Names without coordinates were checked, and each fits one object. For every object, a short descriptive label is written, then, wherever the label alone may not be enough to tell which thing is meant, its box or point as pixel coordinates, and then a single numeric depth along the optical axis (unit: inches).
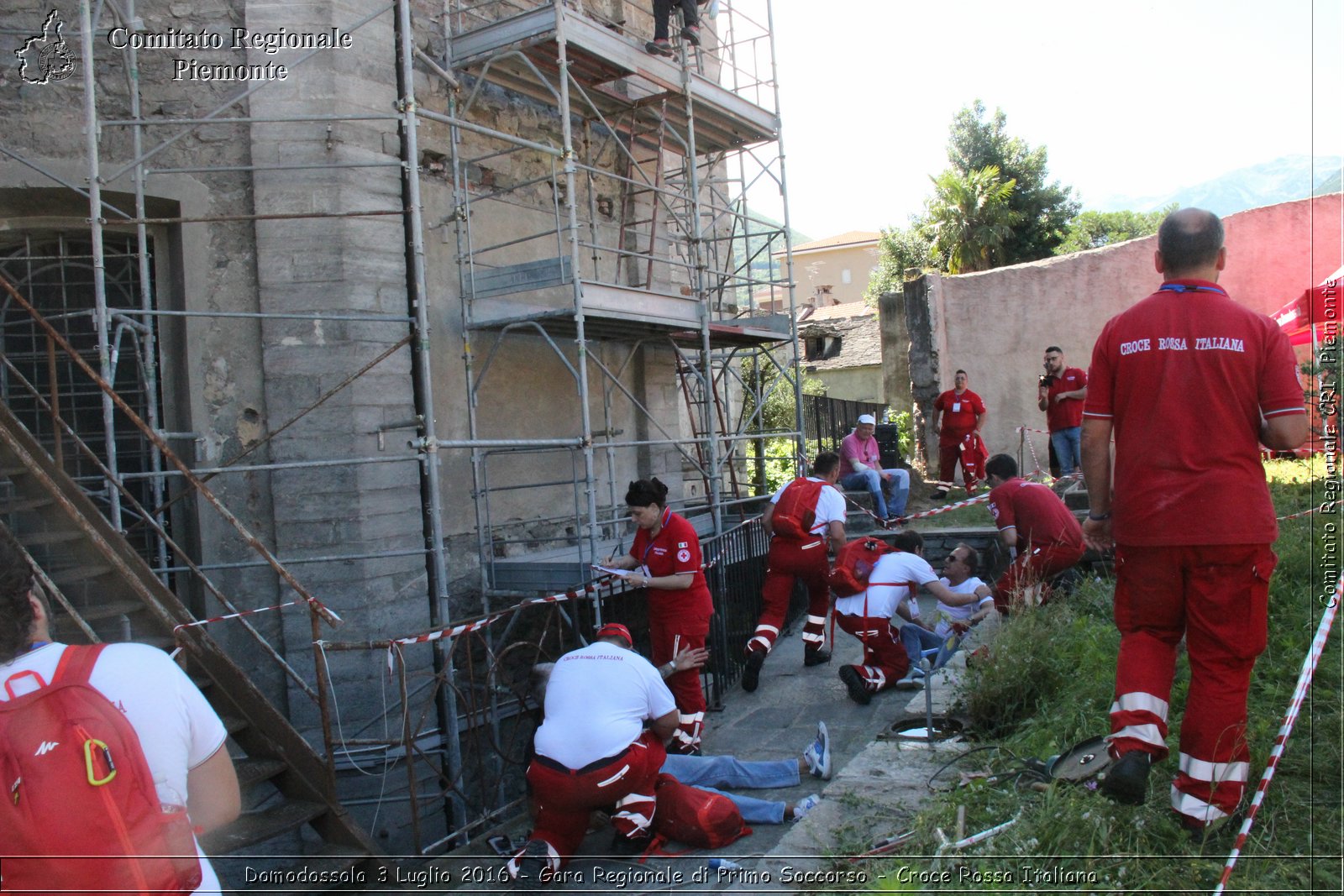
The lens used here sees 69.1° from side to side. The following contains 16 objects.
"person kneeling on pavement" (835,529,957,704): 264.7
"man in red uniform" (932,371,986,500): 482.3
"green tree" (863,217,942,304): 1291.8
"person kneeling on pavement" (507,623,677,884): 181.6
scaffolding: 274.4
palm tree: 1172.5
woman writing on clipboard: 252.1
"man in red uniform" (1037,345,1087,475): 412.2
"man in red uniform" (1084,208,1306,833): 123.7
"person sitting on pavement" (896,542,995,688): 261.9
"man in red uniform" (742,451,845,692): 294.5
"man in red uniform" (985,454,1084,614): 271.4
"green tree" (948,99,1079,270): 1213.7
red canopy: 366.3
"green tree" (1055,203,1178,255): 1414.9
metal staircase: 195.0
